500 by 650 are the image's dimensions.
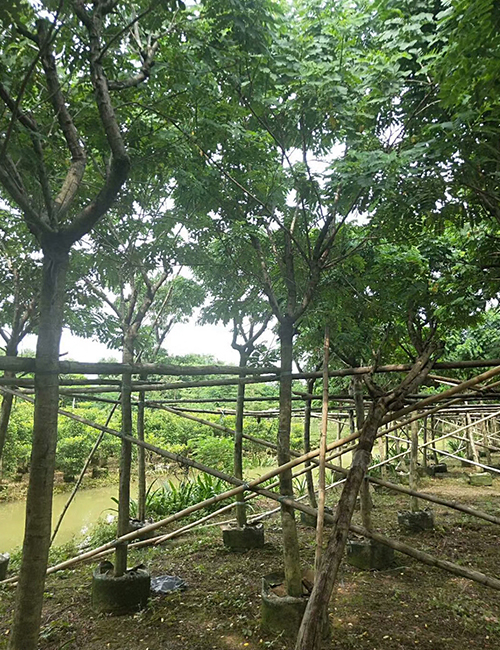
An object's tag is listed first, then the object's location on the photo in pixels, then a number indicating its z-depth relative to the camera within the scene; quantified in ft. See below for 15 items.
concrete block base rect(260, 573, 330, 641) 11.20
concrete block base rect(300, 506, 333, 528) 24.45
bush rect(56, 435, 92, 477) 44.11
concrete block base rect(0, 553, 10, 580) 16.57
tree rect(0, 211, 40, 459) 17.74
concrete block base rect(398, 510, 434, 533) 23.00
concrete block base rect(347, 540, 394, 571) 16.71
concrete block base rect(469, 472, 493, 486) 38.63
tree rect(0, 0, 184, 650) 8.03
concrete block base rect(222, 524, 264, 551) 19.56
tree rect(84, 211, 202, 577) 18.42
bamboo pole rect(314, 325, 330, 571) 8.91
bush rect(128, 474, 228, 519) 27.45
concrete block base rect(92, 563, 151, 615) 13.11
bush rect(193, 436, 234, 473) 41.91
